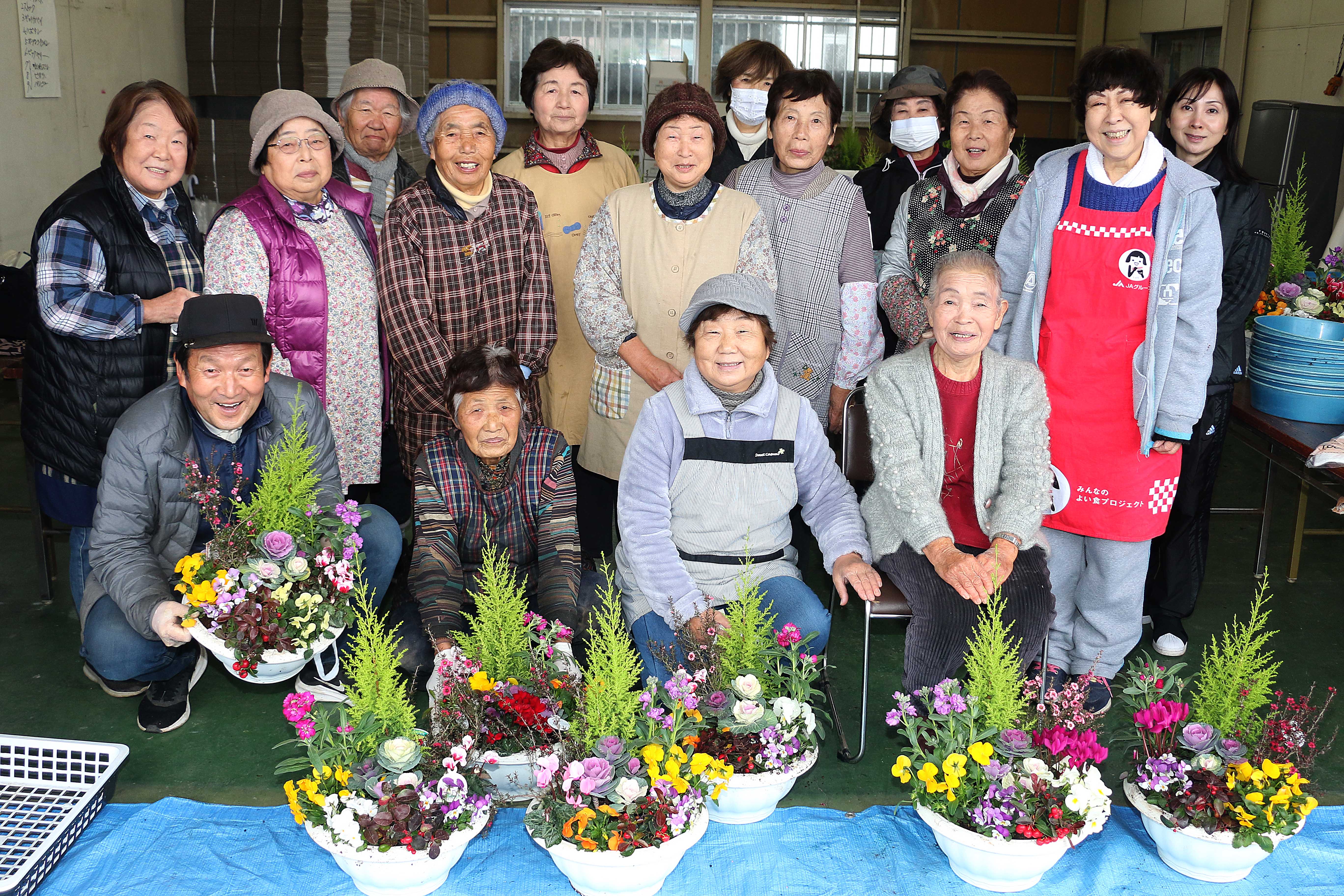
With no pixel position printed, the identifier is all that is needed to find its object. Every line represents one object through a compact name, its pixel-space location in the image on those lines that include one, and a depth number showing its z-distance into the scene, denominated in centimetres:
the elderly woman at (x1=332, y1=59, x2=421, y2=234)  370
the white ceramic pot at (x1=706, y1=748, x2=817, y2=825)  231
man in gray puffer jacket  269
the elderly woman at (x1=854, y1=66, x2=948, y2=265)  362
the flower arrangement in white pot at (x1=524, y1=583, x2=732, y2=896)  202
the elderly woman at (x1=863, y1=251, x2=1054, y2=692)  265
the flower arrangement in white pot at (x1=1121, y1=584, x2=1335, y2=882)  212
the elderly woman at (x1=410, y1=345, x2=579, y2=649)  289
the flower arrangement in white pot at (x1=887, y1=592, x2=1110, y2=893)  210
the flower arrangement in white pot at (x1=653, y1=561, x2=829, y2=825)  229
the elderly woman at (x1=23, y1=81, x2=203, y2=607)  286
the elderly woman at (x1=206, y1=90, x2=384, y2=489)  304
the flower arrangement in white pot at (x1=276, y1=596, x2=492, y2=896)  203
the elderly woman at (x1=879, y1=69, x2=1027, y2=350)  315
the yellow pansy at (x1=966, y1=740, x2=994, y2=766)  212
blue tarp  222
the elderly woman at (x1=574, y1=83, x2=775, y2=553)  311
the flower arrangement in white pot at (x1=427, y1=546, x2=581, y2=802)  226
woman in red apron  272
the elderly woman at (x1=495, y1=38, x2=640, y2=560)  342
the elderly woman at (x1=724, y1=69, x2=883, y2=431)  326
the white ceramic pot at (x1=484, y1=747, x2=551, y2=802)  232
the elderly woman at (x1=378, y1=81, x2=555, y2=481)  312
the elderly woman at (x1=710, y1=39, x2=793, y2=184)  373
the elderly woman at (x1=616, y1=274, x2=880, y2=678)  269
